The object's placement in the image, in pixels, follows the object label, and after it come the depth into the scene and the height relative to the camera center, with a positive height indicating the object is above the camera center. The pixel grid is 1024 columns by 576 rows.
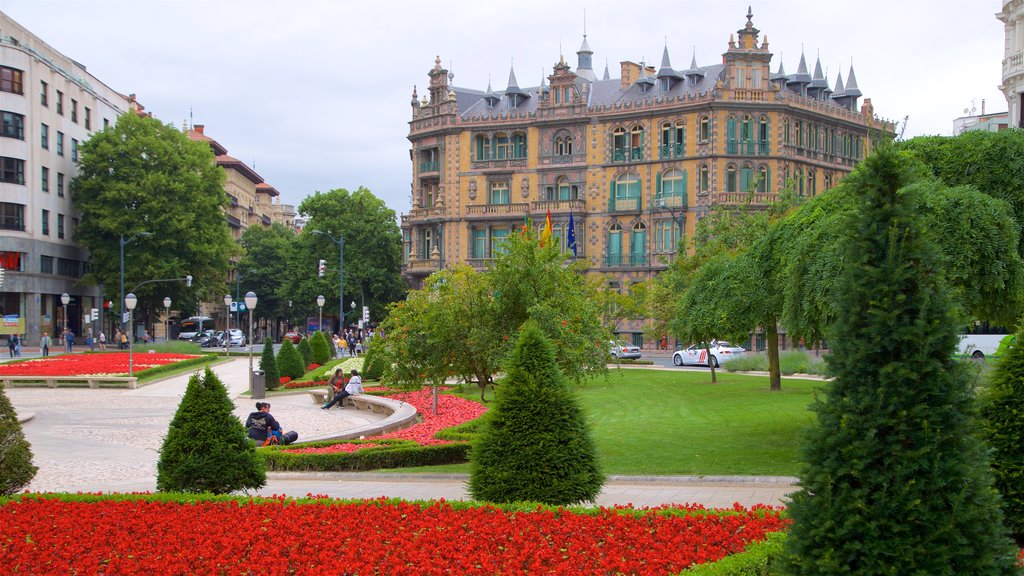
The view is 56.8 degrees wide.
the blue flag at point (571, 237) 63.12 +5.73
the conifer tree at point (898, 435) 5.61 -0.70
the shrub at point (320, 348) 50.56 -1.27
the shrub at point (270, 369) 38.59 -1.81
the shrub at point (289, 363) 42.66 -1.74
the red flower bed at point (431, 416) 19.40 -2.44
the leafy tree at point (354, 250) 84.31 +6.62
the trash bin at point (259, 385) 34.78 -2.23
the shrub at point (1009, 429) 9.34 -1.13
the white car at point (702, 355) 51.06 -1.88
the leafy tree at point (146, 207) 65.06 +8.27
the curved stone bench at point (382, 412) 21.15 -2.44
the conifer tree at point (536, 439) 11.45 -1.42
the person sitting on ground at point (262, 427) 20.22 -2.19
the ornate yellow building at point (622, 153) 61.66 +11.64
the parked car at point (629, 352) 52.28 -1.72
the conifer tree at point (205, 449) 12.73 -1.67
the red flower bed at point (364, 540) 9.30 -2.30
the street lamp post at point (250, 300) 35.94 +0.92
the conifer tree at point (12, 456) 12.95 -1.77
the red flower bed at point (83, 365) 40.28 -1.77
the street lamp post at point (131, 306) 39.25 +0.85
